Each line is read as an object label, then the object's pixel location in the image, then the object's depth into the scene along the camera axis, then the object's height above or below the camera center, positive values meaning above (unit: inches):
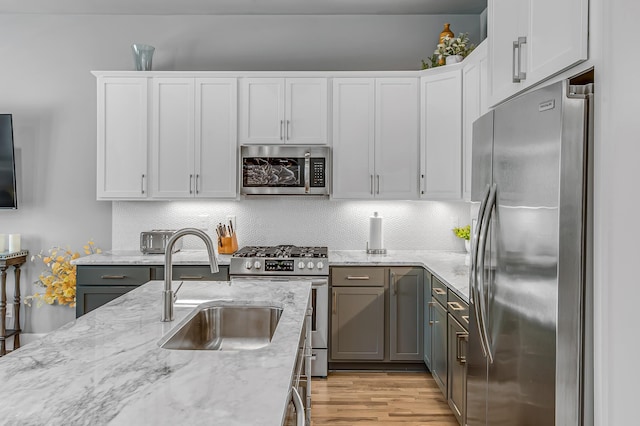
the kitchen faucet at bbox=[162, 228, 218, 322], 69.7 -9.3
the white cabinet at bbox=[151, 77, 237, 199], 155.9 +24.5
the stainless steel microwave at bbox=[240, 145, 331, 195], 155.1 +13.3
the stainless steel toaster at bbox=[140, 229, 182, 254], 155.1 -10.9
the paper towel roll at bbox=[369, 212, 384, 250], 161.6 -7.7
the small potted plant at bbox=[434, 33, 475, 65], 148.6 +51.2
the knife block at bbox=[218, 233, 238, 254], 162.2 -12.2
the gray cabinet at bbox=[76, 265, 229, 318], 145.1 -21.2
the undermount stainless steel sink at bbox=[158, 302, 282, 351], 79.2 -19.6
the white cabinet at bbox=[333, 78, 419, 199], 155.1 +27.5
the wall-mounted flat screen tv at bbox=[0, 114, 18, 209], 160.4 +13.9
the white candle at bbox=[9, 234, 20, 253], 163.3 -12.3
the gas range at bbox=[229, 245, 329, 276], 143.6 -16.7
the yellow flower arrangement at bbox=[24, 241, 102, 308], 161.8 -24.0
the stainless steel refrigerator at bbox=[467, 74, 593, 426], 54.7 -6.5
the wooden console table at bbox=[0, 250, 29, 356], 158.2 -30.9
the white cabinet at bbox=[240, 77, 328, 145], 155.6 +32.4
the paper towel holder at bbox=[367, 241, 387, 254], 162.1 -13.8
